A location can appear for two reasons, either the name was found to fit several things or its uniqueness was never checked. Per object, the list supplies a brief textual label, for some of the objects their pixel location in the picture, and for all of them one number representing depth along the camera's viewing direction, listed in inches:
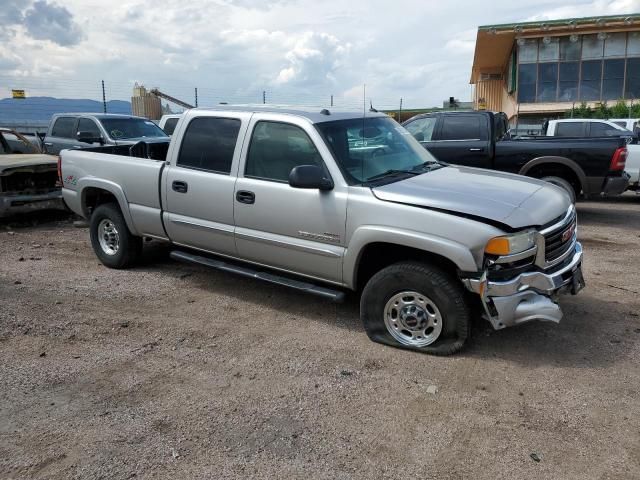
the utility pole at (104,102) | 773.3
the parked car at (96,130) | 454.6
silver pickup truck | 155.6
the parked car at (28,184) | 340.8
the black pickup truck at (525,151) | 359.9
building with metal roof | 1022.4
